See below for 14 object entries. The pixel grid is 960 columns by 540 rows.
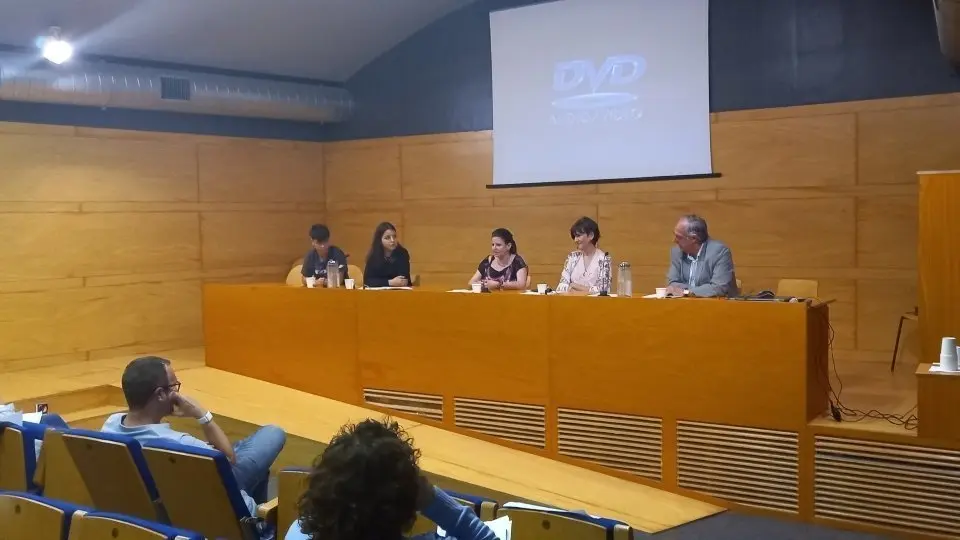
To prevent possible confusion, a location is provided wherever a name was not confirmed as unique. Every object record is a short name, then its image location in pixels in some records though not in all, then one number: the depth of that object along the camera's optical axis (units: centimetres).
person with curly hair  191
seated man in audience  332
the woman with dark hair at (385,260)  645
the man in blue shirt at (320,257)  688
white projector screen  748
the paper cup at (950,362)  435
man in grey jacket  519
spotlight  681
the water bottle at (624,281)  527
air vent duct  692
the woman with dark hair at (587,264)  583
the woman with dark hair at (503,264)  614
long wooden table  476
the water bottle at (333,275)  631
